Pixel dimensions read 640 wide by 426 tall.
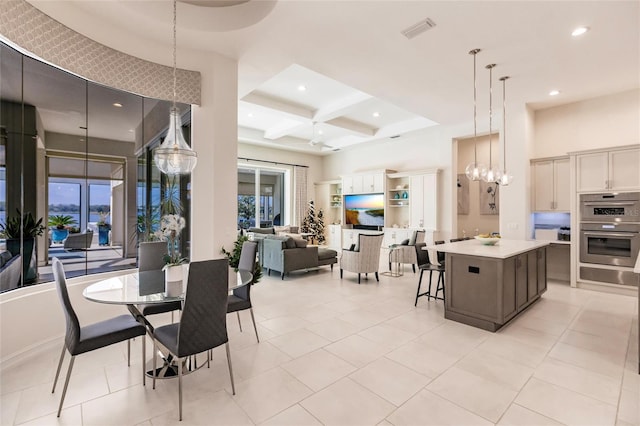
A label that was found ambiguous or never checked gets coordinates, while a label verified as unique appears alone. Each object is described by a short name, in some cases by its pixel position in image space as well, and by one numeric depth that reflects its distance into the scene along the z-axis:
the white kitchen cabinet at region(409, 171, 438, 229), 7.58
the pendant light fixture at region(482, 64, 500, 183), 4.26
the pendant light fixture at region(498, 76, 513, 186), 5.49
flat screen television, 8.88
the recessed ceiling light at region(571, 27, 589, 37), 3.36
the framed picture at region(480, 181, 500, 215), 7.44
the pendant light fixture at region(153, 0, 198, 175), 2.82
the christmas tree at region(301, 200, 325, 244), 10.12
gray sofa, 5.85
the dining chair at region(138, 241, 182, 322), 3.20
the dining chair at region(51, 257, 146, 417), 2.03
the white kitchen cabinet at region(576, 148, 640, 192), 4.58
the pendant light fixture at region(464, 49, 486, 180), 4.24
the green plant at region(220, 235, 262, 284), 4.02
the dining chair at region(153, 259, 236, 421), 2.03
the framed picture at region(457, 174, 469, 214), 7.96
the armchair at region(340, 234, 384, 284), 5.50
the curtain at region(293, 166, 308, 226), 10.05
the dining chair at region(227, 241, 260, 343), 2.91
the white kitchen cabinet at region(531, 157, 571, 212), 5.47
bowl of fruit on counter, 4.25
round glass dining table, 2.07
